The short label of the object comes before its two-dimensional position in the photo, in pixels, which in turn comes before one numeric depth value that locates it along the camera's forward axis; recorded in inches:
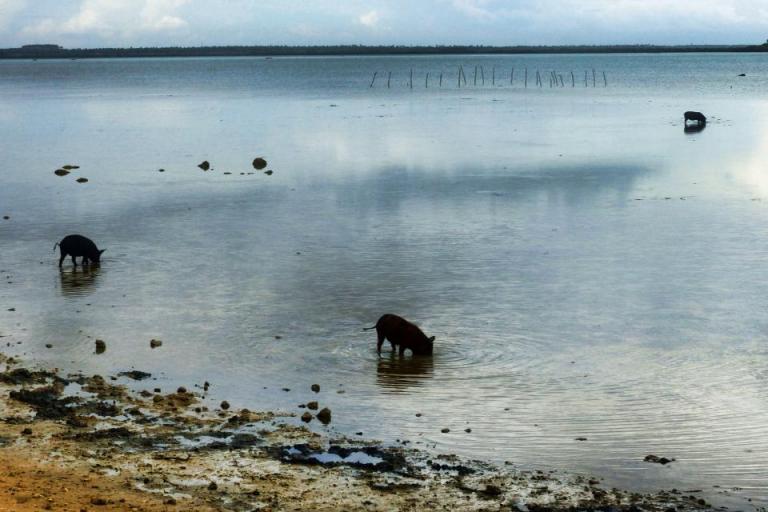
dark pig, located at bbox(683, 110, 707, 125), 2201.0
